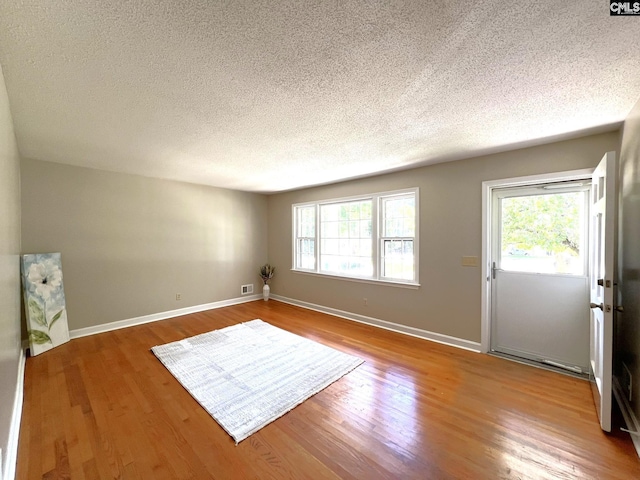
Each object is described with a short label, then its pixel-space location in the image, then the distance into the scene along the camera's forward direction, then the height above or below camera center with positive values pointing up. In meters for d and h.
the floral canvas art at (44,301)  3.09 -0.78
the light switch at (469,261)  3.13 -0.29
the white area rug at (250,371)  2.04 -1.38
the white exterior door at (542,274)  2.61 -0.40
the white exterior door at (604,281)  1.78 -0.32
